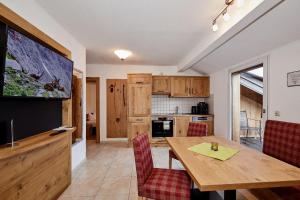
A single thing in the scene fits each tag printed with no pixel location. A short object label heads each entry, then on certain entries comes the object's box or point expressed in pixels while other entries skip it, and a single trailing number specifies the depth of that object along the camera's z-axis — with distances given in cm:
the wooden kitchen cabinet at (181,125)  345
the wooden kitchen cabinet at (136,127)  338
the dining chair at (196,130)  196
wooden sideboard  100
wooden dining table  80
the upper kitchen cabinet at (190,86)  364
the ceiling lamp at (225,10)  117
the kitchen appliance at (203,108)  366
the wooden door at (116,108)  382
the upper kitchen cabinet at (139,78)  339
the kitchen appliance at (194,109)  374
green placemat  118
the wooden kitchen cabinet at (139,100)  338
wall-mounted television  95
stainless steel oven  344
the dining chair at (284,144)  105
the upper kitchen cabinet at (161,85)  363
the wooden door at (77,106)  257
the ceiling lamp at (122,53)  264
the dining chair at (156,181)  110
